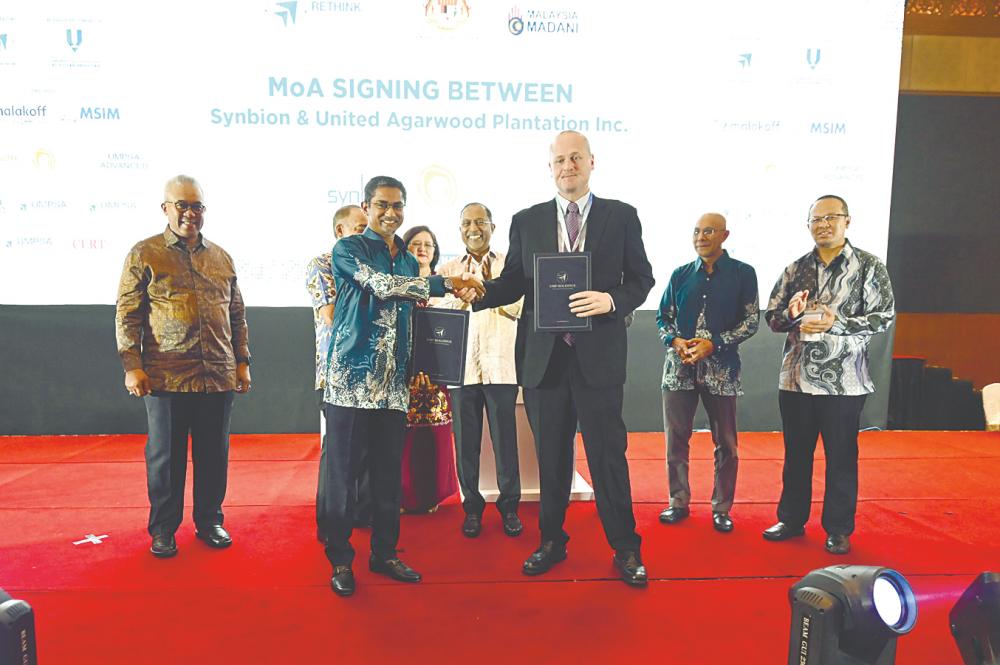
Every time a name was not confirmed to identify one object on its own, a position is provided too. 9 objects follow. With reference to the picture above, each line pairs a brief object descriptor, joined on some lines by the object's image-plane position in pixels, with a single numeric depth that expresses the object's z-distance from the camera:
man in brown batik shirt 2.92
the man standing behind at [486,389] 3.39
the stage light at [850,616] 1.54
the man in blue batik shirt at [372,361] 2.49
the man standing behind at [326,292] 3.30
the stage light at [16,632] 1.45
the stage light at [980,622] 1.67
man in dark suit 2.63
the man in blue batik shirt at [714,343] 3.34
